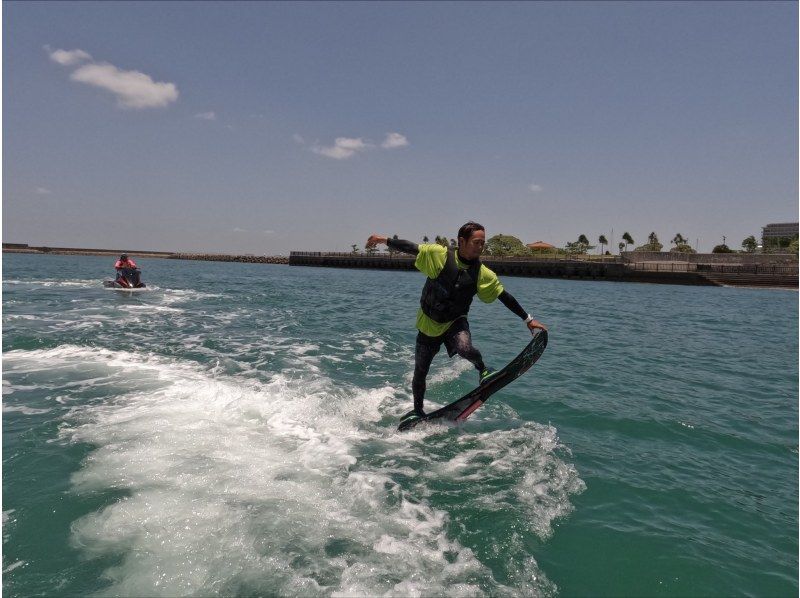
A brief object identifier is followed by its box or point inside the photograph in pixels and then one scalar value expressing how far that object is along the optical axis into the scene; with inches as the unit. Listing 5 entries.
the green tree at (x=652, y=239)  5364.2
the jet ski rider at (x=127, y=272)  998.4
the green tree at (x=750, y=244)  4047.2
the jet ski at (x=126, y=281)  1011.9
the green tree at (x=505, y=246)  4525.1
